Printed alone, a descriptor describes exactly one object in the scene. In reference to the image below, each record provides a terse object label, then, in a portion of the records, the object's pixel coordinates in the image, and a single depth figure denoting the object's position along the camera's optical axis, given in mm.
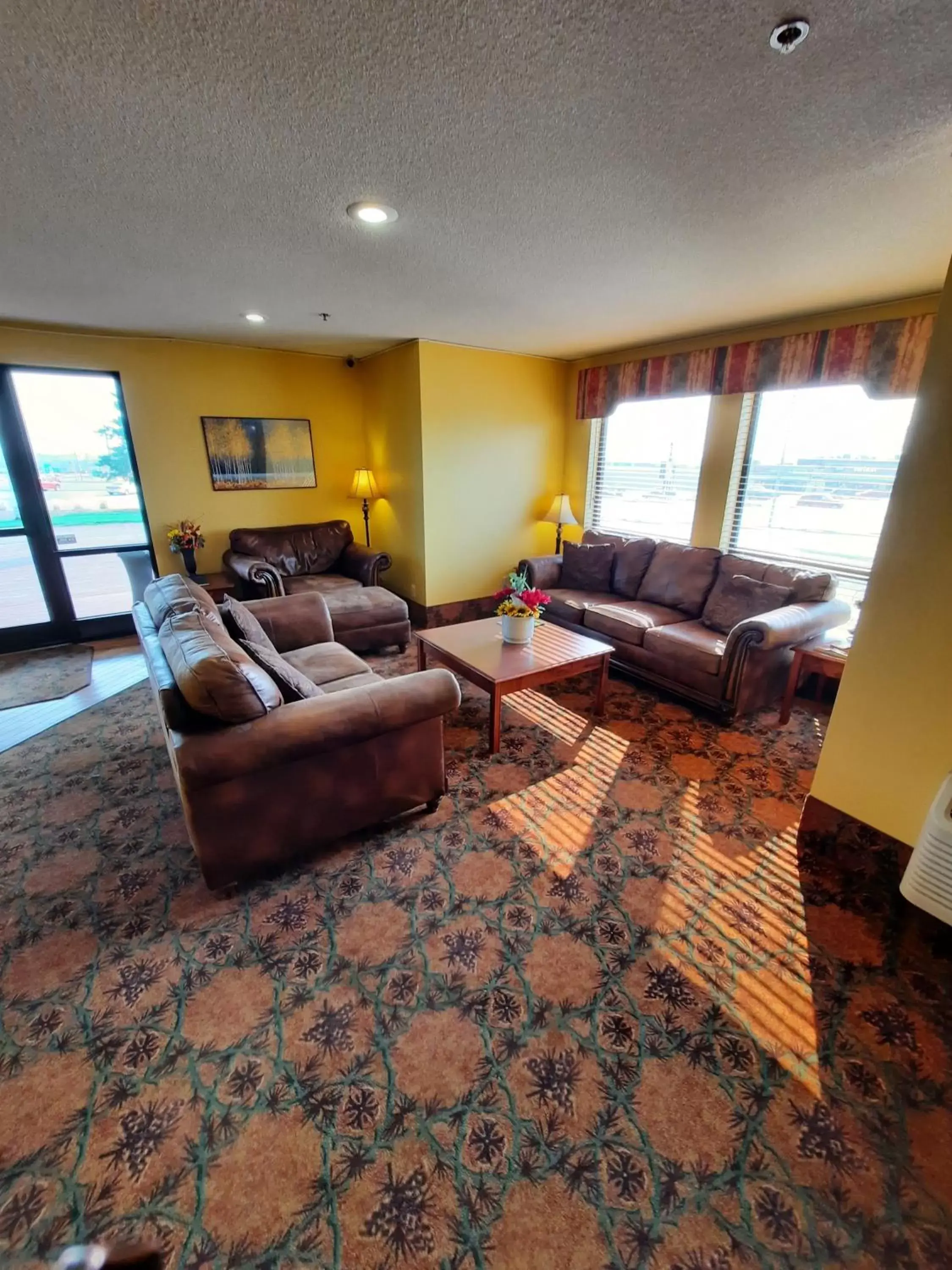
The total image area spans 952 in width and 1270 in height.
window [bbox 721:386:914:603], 3275
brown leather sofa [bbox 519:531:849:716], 3037
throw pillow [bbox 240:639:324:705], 2135
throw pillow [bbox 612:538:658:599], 4277
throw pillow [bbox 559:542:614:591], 4445
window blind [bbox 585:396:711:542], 4305
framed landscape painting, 4652
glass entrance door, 3992
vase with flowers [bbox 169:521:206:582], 4520
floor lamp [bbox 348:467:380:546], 5109
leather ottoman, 4027
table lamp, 5055
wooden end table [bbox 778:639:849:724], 2881
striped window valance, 3041
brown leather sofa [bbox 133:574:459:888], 1760
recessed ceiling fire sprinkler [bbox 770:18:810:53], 1107
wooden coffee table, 2783
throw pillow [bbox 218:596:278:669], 2566
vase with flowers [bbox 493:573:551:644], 3115
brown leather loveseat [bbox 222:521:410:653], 4105
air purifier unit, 1549
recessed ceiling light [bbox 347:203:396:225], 1961
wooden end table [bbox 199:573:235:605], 4383
